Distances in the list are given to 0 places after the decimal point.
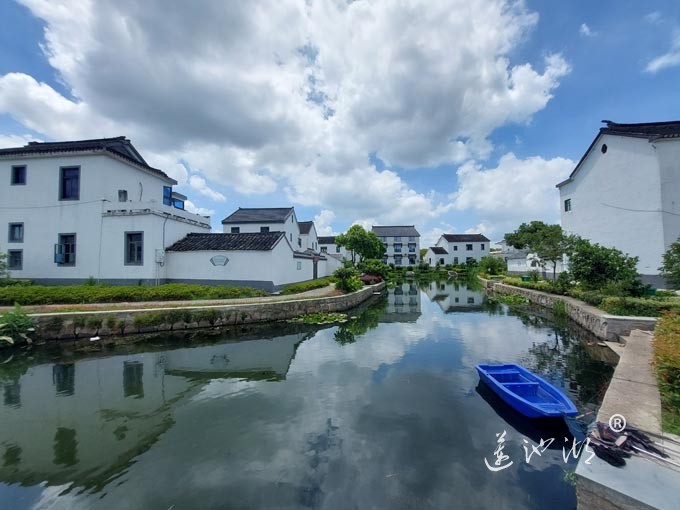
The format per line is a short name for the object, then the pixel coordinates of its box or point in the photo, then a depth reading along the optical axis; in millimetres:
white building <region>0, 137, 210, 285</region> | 16828
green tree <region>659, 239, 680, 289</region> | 10623
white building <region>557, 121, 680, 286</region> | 16156
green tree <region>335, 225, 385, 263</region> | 42375
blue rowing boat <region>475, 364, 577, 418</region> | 5242
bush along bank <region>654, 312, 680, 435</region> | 4133
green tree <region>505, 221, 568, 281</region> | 18531
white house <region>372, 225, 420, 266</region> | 62969
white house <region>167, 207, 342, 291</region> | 17641
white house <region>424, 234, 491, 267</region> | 60562
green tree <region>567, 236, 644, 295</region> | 12711
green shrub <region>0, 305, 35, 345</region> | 10055
